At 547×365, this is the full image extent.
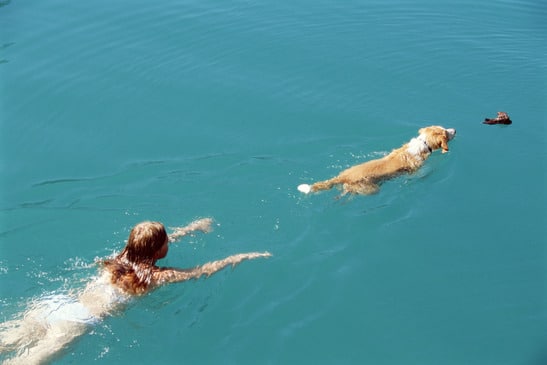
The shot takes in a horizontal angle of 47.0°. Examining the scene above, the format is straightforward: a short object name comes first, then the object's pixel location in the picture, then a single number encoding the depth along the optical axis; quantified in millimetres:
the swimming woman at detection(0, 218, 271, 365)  5508
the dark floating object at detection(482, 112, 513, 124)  9070
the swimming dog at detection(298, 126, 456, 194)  7598
